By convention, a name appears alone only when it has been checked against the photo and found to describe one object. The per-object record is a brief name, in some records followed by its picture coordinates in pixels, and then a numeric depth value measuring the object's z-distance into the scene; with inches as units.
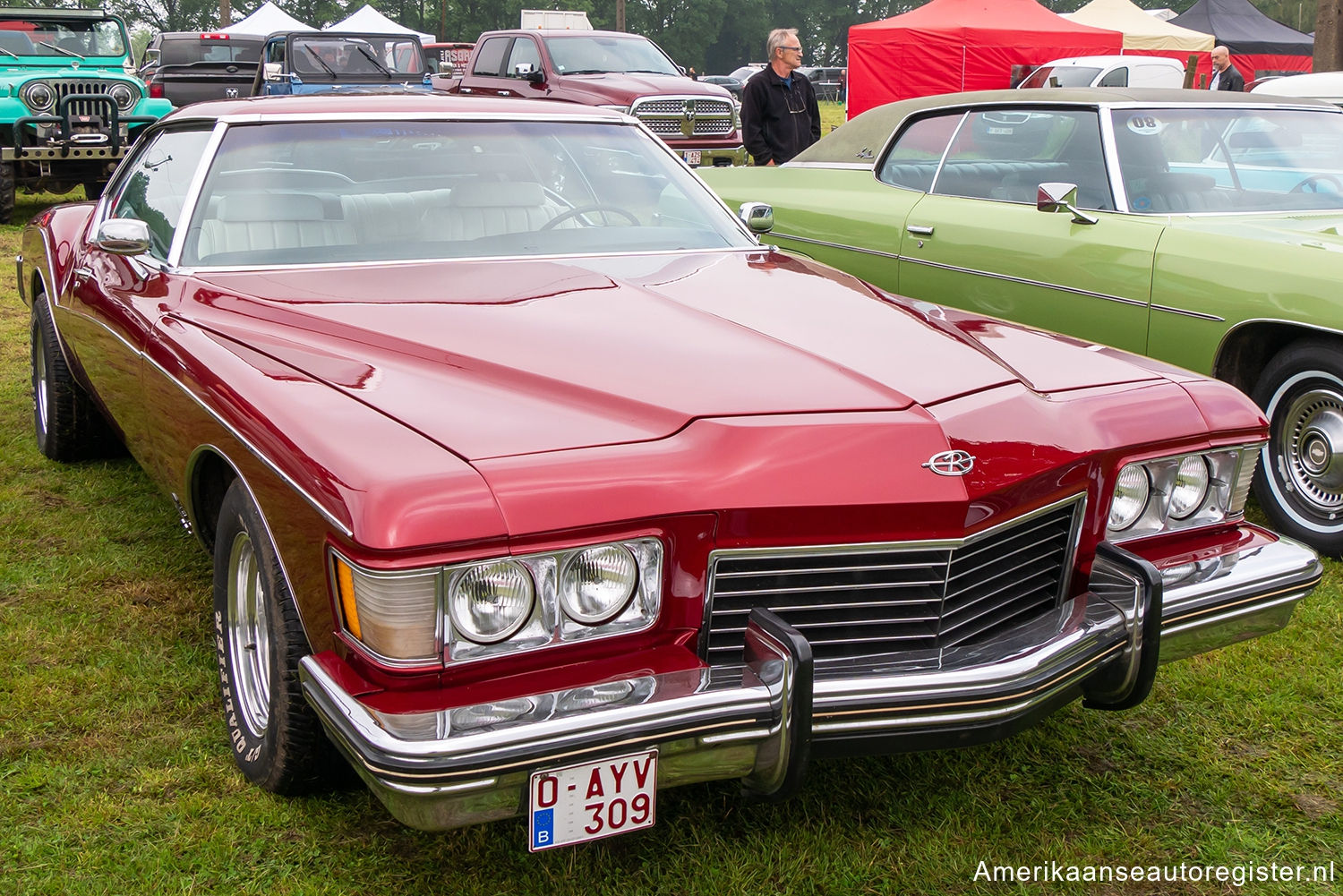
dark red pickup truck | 525.7
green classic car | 162.1
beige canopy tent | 1021.8
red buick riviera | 76.2
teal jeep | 439.8
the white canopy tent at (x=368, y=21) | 1100.9
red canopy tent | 855.7
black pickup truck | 659.4
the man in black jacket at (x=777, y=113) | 337.7
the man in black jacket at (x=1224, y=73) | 495.2
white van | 684.1
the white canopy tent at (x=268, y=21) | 1242.0
